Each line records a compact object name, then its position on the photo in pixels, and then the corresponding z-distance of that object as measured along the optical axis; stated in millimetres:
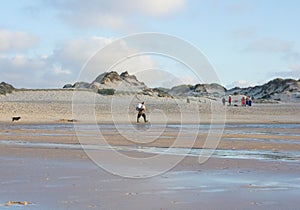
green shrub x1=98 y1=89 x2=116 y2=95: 66919
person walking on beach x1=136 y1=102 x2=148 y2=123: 37275
